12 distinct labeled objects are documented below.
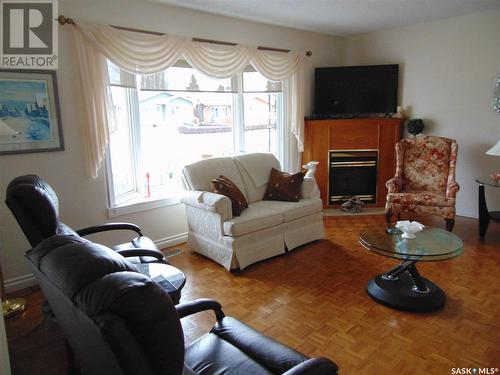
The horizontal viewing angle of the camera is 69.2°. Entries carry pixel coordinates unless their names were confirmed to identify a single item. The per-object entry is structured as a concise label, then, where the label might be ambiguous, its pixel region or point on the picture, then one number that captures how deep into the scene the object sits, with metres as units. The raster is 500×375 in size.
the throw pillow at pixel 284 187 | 3.78
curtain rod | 2.88
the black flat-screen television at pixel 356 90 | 4.93
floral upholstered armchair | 3.92
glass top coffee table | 2.46
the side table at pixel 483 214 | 3.81
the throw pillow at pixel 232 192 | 3.31
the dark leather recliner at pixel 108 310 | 0.78
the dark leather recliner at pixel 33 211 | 1.67
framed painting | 2.74
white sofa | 3.18
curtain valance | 3.03
